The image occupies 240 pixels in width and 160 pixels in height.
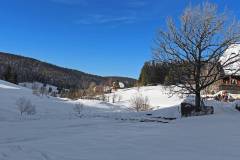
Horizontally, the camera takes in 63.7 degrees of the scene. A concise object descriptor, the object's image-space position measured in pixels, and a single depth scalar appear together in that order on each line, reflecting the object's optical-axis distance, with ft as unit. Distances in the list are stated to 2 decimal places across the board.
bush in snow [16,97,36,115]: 64.60
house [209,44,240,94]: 99.55
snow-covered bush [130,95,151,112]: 89.71
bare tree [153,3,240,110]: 45.21
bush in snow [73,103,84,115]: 81.94
